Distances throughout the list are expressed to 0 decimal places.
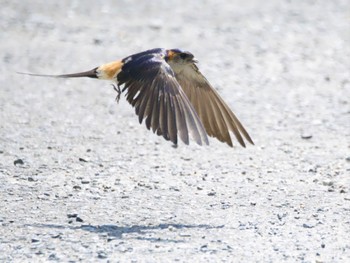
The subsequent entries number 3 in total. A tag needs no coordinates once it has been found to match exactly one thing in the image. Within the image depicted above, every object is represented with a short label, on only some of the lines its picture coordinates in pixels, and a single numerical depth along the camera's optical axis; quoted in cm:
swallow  1167
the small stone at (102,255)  1033
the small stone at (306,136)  1598
